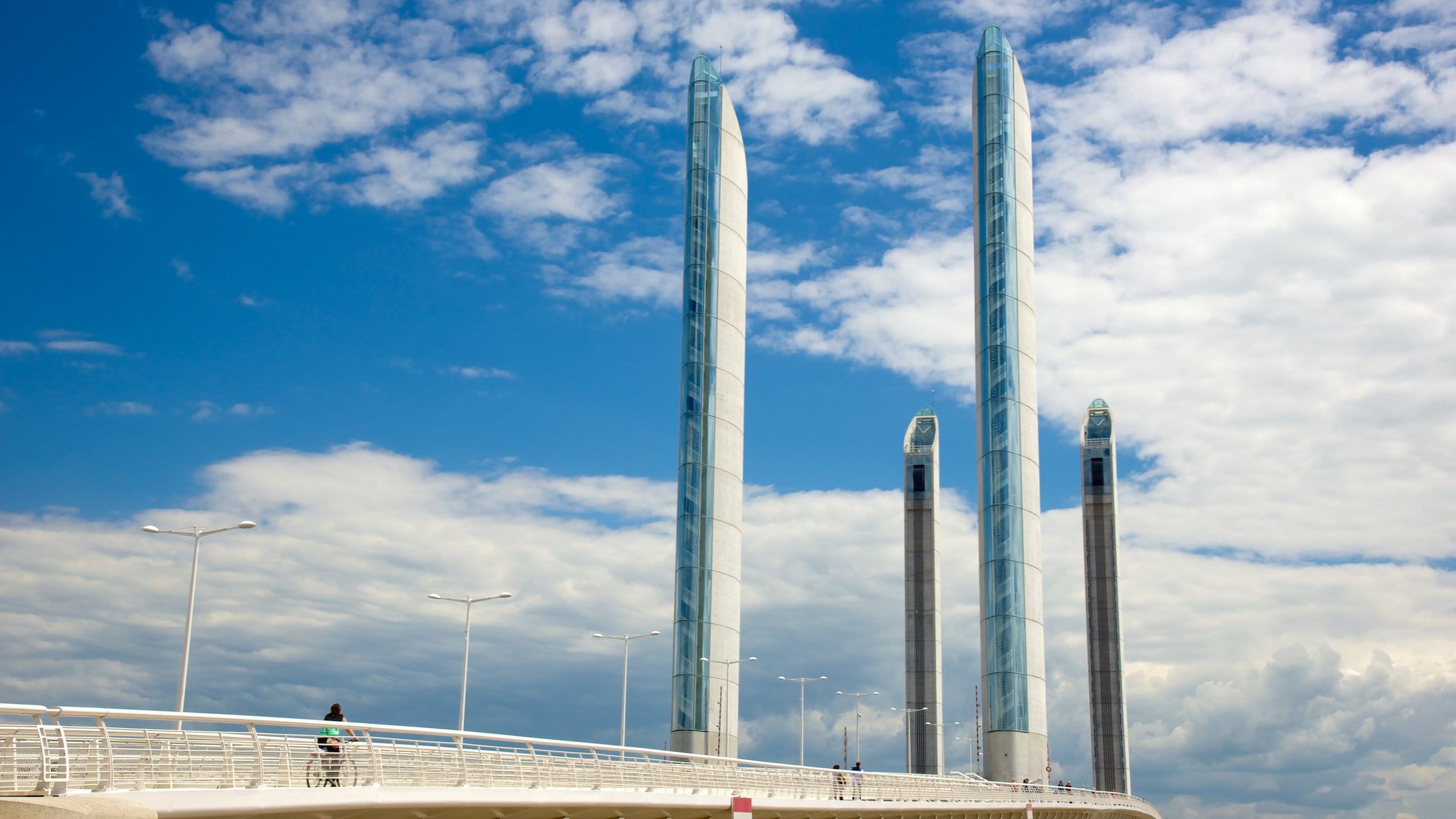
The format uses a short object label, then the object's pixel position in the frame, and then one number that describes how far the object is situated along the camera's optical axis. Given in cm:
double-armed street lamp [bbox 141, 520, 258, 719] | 3225
